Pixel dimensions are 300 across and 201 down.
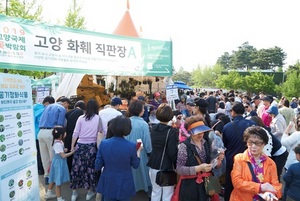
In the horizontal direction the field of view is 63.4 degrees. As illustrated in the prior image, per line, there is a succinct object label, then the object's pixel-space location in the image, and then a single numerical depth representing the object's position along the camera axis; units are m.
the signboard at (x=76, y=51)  4.52
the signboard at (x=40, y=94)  7.14
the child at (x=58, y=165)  4.00
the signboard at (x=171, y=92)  7.19
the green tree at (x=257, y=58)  66.88
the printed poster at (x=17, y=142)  2.36
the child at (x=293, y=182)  2.94
